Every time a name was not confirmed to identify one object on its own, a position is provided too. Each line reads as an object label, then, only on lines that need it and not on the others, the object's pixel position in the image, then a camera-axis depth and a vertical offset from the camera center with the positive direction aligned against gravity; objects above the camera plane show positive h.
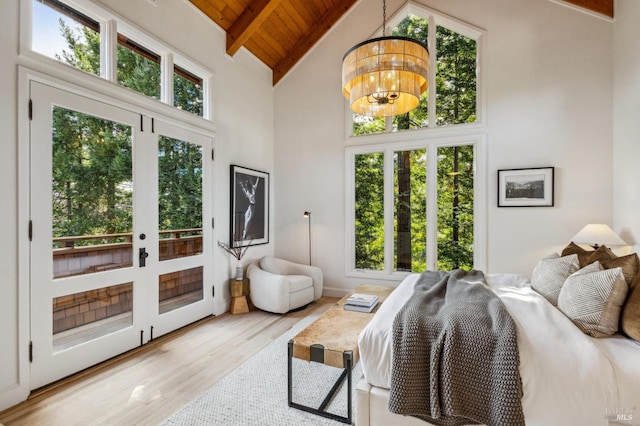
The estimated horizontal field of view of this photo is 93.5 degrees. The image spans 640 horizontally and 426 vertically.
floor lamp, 4.69 -0.04
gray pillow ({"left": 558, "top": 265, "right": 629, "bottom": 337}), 1.62 -0.50
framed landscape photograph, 3.57 +0.31
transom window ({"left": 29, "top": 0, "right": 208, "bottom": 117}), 2.35 +1.48
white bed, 1.34 -0.76
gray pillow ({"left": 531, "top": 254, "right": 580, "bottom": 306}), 2.14 -0.47
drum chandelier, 2.16 +1.05
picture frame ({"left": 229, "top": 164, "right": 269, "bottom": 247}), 4.15 +0.08
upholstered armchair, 3.80 -0.95
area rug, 1.92 -1.32
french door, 2.27 -0.16
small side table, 3.93 -1.11
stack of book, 2.59 -0.80
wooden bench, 1.87 -0.86
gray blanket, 1.40 -0.77
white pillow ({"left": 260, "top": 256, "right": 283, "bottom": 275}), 4.26 -0.76
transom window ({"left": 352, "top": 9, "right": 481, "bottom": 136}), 4.03 +1.90
